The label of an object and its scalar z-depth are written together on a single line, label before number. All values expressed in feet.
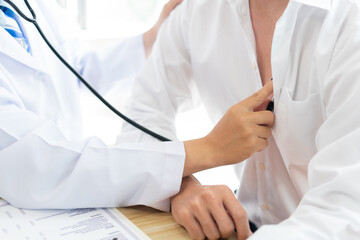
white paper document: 2.52
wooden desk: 2.66
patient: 2.25
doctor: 2.86
